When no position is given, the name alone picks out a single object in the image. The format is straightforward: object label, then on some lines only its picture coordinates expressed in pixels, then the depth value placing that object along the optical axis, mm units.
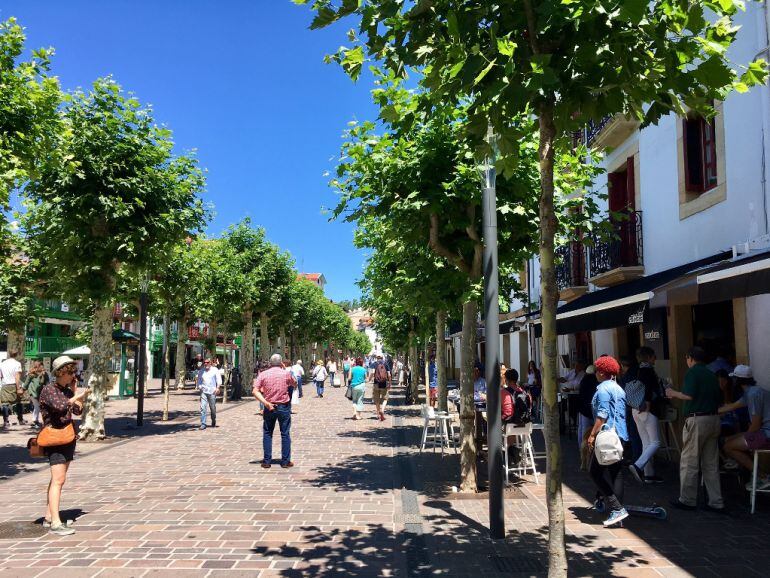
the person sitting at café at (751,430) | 6657
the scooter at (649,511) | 6348
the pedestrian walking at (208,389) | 15297
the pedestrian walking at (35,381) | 15289
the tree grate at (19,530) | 5938
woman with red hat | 6176
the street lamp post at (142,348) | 15125
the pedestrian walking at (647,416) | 8320
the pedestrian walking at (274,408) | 9789
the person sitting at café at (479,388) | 10258
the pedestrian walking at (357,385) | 17781
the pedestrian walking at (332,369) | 39344
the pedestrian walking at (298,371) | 23594
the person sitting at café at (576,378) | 12474
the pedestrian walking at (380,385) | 17366
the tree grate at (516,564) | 4955
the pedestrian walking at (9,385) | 15336
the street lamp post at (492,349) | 5867
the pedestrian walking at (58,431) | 6066
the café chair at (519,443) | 8234
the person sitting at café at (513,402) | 8320
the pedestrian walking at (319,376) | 27812
